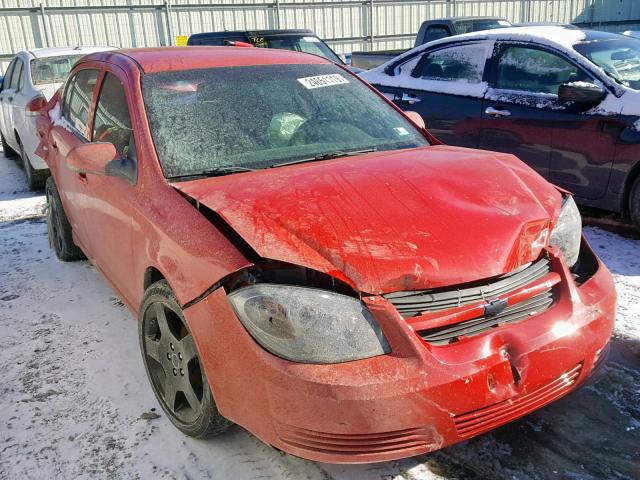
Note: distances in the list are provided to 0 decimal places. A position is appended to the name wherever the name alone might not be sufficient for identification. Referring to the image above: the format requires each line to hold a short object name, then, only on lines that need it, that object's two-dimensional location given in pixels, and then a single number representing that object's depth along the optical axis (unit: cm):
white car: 680
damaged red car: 189
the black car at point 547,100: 448
